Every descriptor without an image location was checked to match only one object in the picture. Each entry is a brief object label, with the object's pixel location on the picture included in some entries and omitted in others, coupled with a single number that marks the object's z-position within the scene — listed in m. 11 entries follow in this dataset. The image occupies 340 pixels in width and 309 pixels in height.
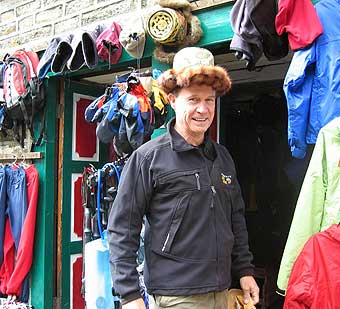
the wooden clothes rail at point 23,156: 4.43
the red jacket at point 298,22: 2.51
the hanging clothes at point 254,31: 2.64
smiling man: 2.21
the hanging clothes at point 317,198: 2.47
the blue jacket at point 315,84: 2.44
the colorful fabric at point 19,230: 4.35
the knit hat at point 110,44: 3.62
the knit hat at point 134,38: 3.39
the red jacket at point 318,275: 2.26
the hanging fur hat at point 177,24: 3.14
